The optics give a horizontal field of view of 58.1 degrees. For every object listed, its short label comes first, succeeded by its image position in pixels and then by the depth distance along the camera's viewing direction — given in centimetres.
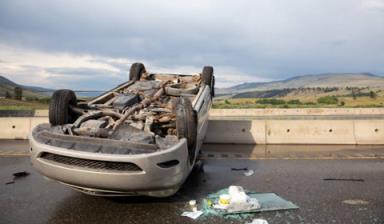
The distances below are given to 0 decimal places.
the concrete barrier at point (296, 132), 1038
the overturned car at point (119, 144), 378
